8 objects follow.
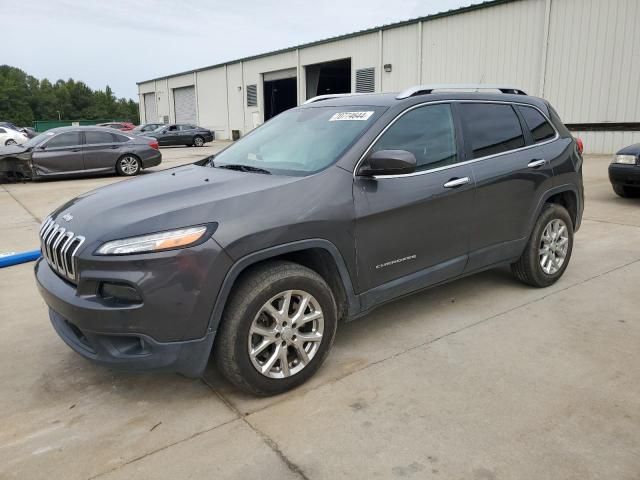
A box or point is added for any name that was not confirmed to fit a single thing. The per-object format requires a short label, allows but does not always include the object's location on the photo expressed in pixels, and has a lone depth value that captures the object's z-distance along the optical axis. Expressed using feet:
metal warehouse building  52.13
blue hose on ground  19.25
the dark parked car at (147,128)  100.95
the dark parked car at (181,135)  95.71
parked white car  81.20
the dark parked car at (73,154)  42.50
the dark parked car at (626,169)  27.76
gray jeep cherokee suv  8.68
